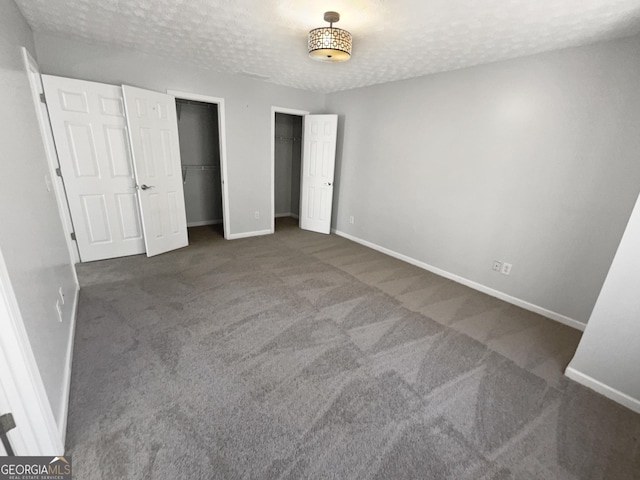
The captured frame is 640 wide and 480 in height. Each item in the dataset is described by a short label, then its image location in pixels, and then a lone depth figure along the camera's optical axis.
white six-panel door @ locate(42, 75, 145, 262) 2.88
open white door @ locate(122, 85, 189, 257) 3.20
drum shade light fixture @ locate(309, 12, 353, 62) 2.13
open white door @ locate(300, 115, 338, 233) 4.57
